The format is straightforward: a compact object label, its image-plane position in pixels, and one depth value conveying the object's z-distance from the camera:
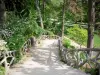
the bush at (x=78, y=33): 18.09
